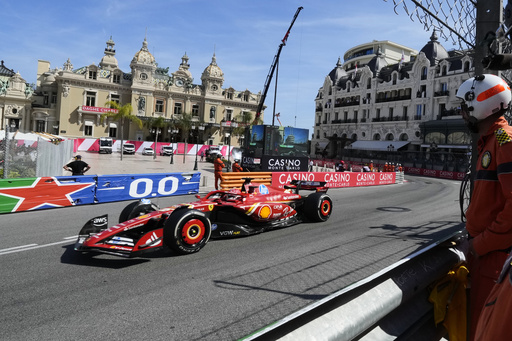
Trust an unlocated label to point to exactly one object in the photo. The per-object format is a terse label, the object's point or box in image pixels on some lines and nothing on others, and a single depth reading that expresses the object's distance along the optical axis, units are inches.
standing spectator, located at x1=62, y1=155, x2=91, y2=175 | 478.3
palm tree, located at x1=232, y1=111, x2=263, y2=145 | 2432.3
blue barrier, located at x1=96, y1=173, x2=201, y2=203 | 448.5
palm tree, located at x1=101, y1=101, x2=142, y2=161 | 1694.1
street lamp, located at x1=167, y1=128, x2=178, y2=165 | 2376.2
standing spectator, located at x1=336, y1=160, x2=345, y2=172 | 1081.4
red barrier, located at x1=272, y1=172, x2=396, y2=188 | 679.7
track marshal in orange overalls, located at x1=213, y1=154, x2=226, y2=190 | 565.9
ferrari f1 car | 208.4
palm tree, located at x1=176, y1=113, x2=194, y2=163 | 2268.7
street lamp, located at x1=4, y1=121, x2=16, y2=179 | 390.6
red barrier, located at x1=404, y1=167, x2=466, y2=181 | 1296.8
